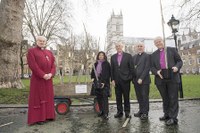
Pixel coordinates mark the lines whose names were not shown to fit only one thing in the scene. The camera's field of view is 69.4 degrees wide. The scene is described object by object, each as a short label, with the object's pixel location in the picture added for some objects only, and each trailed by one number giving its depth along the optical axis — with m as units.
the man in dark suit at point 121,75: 3.84
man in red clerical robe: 3.55
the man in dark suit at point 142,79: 3.79
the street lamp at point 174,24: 7.01
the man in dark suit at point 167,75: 3.40
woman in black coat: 3.89
